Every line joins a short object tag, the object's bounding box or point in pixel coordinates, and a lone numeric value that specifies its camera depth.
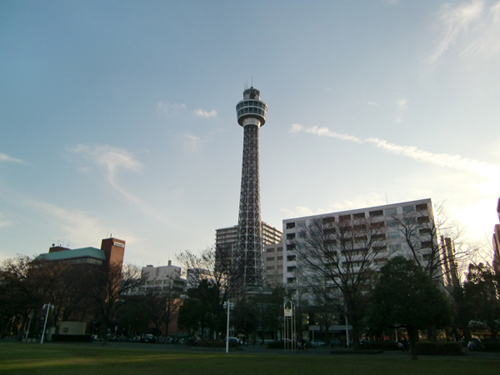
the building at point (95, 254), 89.62
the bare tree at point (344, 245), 31.20
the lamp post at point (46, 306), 42.54
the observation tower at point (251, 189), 92.69
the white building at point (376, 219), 64.69
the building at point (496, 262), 26.82
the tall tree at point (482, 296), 31.06
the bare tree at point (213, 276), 39.34
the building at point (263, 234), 152.04
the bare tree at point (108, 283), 47.62
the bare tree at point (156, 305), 62.75
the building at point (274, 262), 101.11
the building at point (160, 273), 111.54
